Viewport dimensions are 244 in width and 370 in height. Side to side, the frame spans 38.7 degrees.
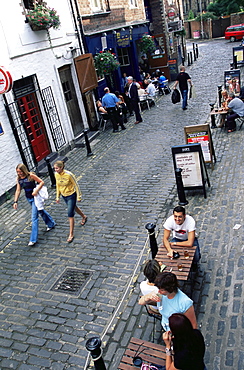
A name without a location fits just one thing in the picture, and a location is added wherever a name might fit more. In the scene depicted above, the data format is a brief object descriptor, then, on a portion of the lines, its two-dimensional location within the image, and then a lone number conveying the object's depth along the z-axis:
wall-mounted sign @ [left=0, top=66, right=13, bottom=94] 8.58
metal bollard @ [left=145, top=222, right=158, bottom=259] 5.53
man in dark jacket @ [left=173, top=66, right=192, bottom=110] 14.74
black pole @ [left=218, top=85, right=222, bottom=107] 13.27
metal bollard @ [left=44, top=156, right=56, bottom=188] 9.85
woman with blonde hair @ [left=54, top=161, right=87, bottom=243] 6.94
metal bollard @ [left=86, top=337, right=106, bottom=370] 3.47
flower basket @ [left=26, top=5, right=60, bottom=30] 10.84
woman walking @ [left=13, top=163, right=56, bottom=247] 7.04
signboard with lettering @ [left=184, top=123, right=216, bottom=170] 8.70
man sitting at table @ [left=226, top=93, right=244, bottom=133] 11.15
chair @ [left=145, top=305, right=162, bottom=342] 4.58
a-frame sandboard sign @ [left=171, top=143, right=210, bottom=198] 7.84
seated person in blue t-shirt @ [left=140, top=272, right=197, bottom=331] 3.77
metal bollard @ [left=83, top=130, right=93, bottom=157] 11.82
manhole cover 5.77
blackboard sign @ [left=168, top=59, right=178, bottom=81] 22.78
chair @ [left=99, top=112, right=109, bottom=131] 14.66
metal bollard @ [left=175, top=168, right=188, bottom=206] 7.53
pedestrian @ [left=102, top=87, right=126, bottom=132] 14.21
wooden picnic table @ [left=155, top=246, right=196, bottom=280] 4.75
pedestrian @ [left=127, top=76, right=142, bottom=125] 14.37
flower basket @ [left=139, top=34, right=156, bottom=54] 20.55
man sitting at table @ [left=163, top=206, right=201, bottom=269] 5.21
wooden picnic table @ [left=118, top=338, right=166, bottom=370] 3.77
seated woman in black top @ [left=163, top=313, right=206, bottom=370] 3.11
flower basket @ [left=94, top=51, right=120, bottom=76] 14.88
